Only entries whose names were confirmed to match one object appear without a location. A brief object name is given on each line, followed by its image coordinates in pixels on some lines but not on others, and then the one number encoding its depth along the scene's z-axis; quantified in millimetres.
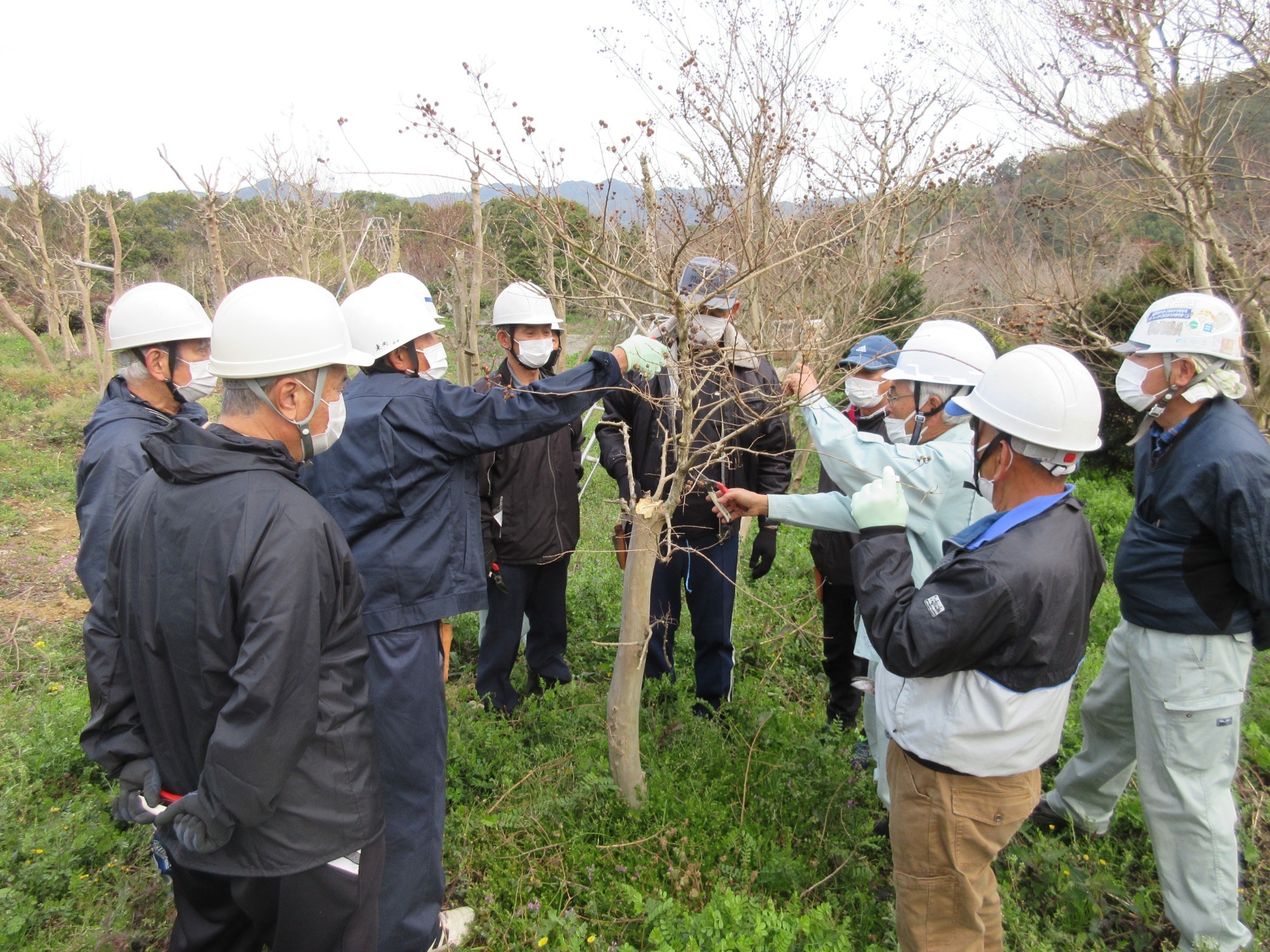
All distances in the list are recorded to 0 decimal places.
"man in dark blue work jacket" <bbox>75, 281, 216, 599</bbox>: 2803
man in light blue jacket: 2807
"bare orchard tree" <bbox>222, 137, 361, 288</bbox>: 10242
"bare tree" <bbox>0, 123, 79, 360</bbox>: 16641
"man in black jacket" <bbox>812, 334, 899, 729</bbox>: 3795
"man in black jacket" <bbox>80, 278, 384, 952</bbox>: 1711
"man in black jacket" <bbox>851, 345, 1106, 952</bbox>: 2000
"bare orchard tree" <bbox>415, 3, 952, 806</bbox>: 2352
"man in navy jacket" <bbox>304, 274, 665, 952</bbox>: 2549
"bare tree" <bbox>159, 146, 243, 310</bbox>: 6844
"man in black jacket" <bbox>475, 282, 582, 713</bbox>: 3902
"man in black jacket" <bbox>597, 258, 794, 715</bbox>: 3715
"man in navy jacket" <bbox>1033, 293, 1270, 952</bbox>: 2615
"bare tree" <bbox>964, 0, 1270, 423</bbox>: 5289
